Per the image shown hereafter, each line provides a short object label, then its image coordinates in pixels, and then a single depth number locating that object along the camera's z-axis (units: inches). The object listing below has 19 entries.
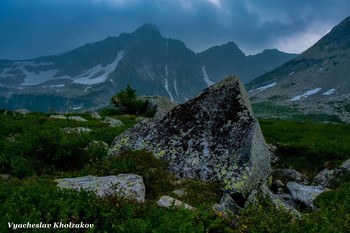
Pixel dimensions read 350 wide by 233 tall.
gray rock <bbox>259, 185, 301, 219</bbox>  390.9
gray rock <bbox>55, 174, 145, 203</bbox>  428.5
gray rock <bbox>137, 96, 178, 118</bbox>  1925.3
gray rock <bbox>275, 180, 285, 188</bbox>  628.6
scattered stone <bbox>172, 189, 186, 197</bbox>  509.5
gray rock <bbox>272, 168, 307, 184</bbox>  681.6
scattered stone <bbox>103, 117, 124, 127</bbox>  1392.0
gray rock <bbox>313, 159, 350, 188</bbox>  641.6
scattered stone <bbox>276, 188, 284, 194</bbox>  599.8
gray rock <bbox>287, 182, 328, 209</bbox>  506.3
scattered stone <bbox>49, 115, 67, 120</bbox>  1559.1
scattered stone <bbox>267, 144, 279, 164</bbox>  812.6
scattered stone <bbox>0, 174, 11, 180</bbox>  529.5
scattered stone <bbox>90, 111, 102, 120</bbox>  1786.2
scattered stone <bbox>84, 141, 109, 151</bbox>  656.9
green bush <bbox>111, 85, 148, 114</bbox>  2094.0
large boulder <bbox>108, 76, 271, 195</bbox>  561.6
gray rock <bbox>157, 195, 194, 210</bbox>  398.0
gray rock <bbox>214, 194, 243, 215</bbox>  439.7
